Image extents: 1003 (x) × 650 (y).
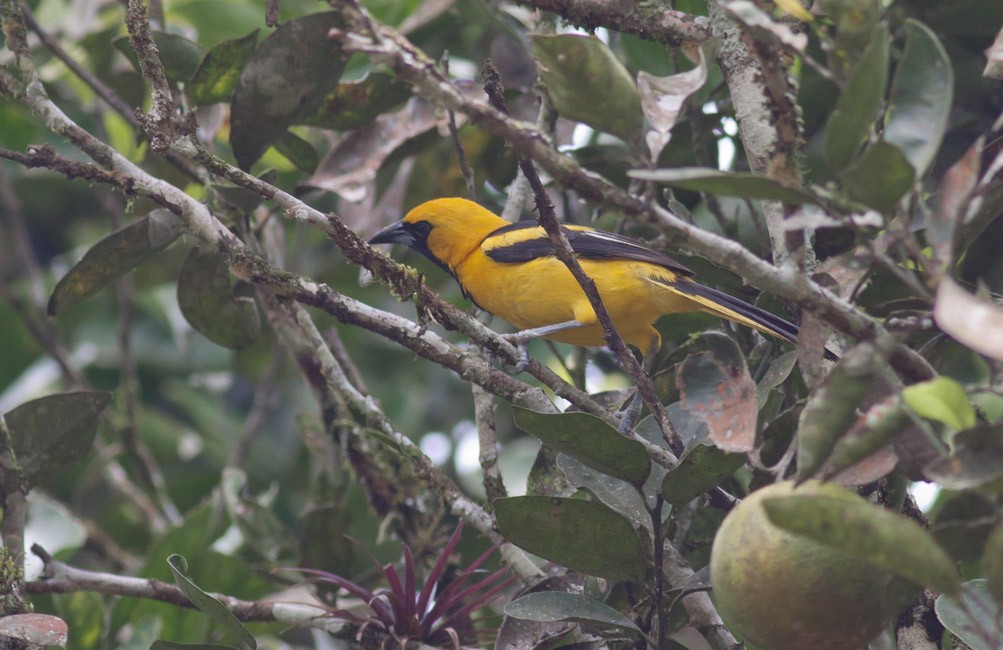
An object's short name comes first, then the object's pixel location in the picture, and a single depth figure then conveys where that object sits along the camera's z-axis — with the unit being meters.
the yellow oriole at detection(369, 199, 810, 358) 8.22
